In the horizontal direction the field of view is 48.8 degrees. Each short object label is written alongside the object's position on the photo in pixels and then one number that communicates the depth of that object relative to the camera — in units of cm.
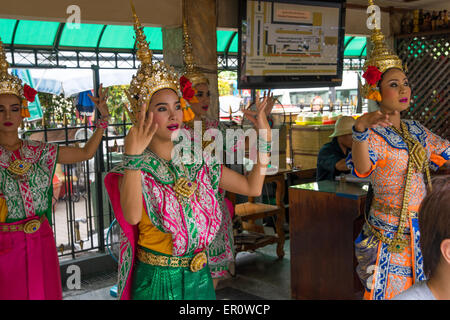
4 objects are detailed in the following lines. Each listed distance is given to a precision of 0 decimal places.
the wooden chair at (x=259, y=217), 461
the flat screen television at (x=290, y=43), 419
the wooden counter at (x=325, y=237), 336
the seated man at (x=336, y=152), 415
